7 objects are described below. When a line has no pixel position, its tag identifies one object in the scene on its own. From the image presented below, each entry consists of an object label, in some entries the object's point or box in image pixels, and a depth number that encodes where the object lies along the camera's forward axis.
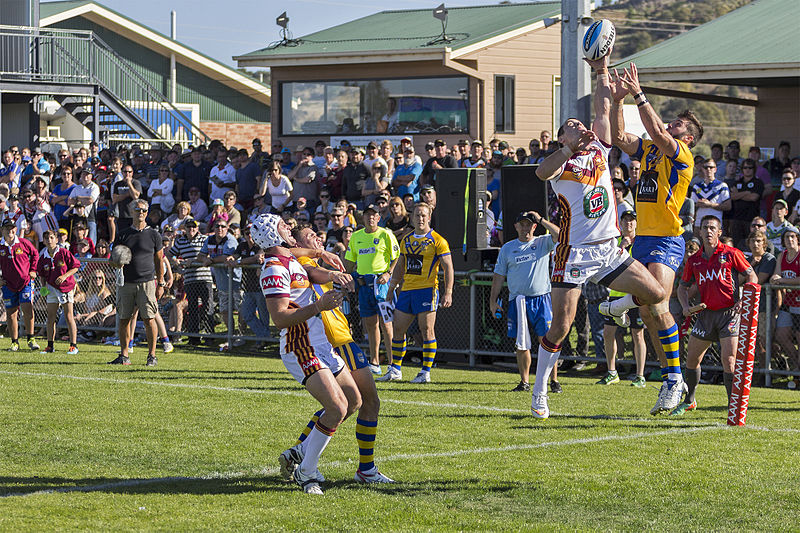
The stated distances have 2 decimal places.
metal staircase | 30.36
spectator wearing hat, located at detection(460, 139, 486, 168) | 20.03
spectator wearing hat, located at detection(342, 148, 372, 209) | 20.53
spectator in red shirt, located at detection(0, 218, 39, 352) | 18.44
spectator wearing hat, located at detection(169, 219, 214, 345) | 19.20
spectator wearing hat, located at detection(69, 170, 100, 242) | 23.12
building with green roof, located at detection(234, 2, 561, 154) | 27.70
